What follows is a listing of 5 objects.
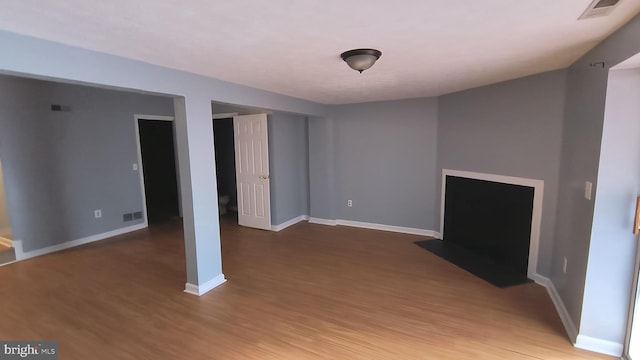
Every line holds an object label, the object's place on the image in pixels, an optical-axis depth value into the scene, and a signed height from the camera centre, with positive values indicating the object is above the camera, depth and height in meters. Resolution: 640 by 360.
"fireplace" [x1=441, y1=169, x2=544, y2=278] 3.18 -0.85
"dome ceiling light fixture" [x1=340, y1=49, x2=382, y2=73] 2.00 +0.64
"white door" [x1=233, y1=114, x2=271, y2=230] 4.90 -0.30
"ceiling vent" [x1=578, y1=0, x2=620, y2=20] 1.37 +0.67
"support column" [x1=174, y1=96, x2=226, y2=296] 2.74 -0.38
